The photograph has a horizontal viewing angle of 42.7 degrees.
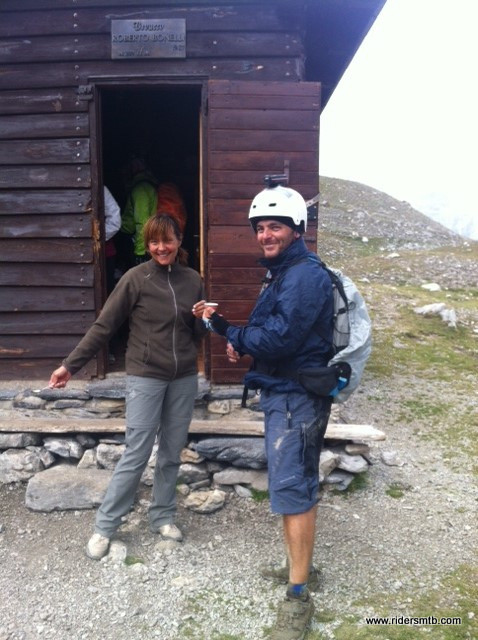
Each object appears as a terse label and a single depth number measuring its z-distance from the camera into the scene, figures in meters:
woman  4.07
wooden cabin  5.29
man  3.40
